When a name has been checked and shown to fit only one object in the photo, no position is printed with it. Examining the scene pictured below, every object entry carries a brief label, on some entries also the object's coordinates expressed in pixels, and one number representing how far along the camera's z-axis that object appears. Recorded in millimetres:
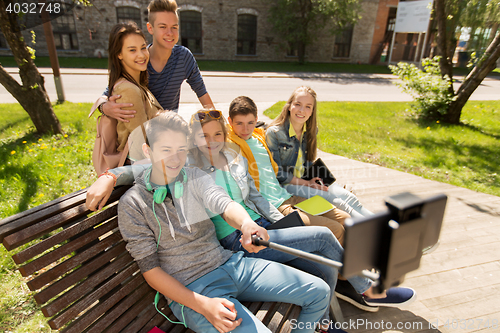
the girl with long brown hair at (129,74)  2025
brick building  18469
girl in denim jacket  2803
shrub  7301
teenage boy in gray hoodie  1556
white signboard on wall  18609
